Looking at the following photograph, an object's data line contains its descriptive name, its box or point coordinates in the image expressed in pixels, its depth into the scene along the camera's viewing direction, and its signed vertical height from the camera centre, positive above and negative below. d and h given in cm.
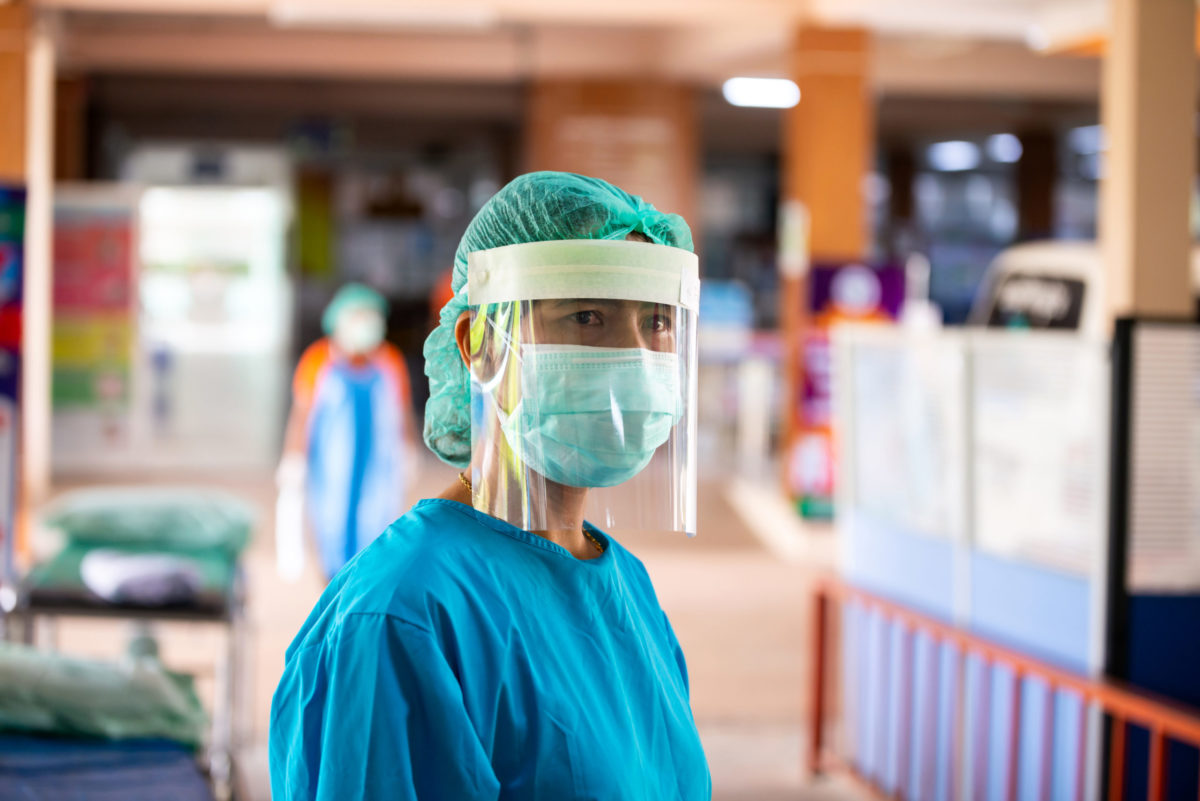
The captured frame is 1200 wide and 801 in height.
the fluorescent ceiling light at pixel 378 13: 698 +206
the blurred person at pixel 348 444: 580 -44
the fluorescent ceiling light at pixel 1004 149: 1641 +318
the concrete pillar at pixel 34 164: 700 +118
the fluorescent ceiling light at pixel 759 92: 1175 +281
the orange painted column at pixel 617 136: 964 +185
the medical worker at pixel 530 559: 110 -21
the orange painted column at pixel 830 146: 859 +159
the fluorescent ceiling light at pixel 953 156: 1739 +317
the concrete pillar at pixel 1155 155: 310 +56
